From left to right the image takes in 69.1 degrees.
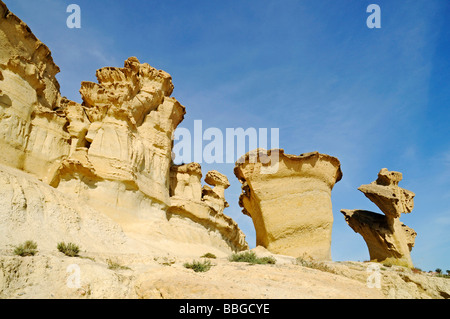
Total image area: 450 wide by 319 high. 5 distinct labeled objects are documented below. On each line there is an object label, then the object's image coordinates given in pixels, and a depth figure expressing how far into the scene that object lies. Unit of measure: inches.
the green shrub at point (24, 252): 258.5
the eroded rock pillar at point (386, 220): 833.5
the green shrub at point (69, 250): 308.2
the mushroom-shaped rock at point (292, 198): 780.6
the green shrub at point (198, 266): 321.3
